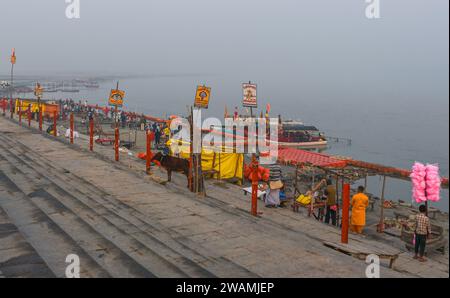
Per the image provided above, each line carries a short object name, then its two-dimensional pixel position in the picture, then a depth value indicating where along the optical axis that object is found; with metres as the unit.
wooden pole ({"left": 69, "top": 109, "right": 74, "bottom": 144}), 25.76
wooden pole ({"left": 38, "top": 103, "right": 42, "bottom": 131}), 30.45
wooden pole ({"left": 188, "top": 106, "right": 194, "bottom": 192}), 15.80
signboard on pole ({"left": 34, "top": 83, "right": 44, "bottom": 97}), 29.64
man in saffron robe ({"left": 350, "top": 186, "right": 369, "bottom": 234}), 13.35
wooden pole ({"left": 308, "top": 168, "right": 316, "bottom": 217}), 15.33
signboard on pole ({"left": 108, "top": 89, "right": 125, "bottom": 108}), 20.61
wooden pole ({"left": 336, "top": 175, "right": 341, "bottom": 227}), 16.17
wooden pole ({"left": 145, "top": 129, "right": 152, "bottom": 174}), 18.75
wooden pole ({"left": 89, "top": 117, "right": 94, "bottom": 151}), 23.05
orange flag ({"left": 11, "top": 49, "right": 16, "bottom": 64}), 34.76
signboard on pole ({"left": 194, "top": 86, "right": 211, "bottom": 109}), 15.94
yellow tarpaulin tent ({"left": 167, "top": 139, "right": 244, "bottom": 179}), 19.86
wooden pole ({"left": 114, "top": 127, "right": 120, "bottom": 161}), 20.92
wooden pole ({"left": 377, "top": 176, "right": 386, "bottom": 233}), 16.66
